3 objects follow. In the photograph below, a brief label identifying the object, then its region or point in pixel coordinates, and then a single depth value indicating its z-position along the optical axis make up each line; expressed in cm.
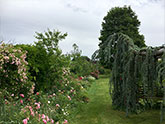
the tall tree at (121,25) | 1698
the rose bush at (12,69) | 476
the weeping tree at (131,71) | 417
